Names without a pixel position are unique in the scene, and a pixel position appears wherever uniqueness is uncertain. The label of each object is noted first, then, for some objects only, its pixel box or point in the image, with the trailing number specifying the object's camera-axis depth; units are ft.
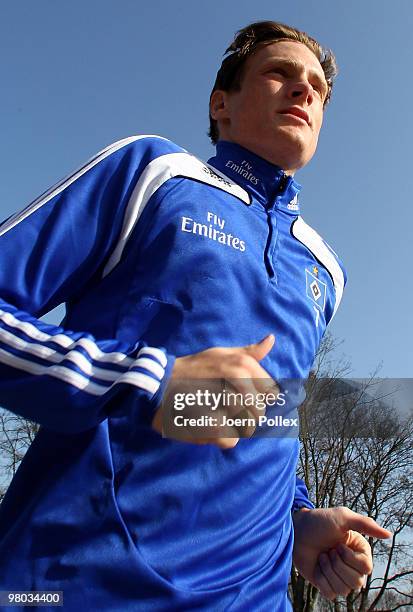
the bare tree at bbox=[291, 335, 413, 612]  54.29
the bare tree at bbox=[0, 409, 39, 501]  46.02
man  3.88
